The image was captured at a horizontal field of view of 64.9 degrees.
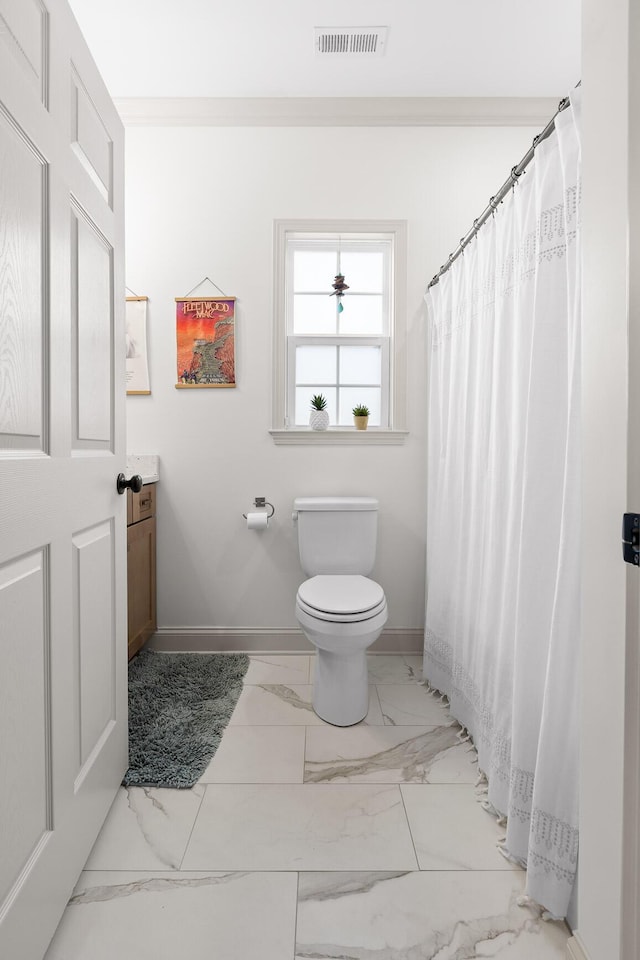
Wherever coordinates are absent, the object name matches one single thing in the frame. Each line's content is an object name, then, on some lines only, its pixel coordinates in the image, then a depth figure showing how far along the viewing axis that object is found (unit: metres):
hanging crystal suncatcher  2.44
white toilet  1.73
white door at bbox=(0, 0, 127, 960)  0.84
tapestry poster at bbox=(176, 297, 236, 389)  2.41
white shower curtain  1.07
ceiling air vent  1.97
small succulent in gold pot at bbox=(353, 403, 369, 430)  2.42
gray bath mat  1.55
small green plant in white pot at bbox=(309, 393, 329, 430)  2.41
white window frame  2.40
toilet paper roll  2.30
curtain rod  1.15
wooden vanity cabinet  2.13
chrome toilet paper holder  2.42
